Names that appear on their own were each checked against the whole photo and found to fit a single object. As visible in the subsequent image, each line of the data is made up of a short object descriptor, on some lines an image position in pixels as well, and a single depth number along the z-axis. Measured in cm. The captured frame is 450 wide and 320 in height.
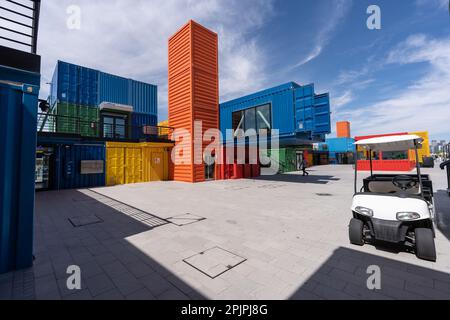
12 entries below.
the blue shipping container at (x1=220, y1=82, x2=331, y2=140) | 1120
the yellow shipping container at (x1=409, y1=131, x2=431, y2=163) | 3144
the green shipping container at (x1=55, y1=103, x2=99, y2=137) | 1498
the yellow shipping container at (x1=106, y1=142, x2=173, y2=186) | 1462
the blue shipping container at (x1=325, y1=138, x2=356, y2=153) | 4319
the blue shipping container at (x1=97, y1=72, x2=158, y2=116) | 1752
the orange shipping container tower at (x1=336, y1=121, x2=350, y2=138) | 6234
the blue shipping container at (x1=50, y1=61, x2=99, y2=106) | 1533
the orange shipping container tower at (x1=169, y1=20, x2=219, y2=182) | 1492
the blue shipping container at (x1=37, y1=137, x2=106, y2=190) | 1241
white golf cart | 346
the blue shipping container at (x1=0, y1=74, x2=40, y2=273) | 321
